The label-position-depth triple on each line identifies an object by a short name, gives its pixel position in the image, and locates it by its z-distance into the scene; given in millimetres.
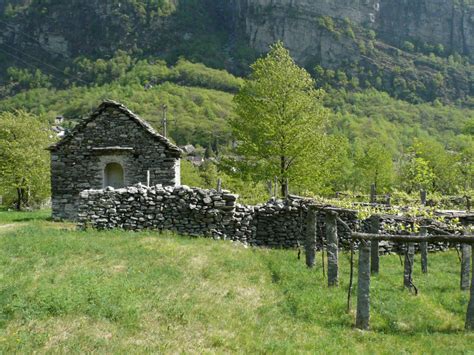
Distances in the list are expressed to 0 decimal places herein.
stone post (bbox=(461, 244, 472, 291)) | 11984
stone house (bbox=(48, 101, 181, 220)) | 21391
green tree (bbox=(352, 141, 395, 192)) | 49812
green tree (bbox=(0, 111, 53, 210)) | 30047
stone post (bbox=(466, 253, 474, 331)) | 8859
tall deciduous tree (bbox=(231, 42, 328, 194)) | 23062
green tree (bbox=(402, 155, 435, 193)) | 34609
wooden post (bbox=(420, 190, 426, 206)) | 20750
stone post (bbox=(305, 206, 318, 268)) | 13523
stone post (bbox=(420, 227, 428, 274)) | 14219
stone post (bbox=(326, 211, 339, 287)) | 11311
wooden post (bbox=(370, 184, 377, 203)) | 23719
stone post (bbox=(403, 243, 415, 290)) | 11563
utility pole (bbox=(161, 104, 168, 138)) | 38238
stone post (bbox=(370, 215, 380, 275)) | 13966
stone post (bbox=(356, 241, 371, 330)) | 8625
